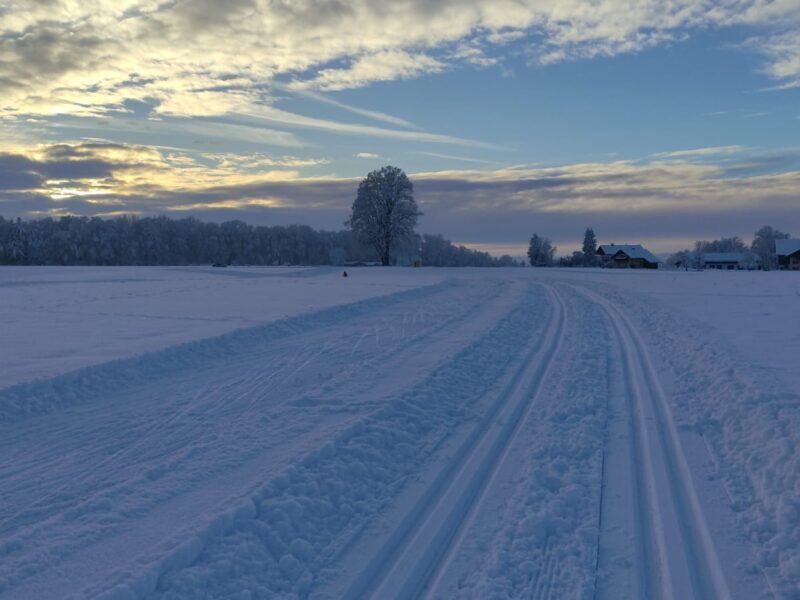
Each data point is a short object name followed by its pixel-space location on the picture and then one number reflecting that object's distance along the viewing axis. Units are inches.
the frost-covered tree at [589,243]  5251.0
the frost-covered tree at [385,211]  3179.1
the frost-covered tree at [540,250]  5093.5
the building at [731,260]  4783.5
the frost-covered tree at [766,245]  4958.2
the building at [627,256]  4498.0
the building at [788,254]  3958.4
